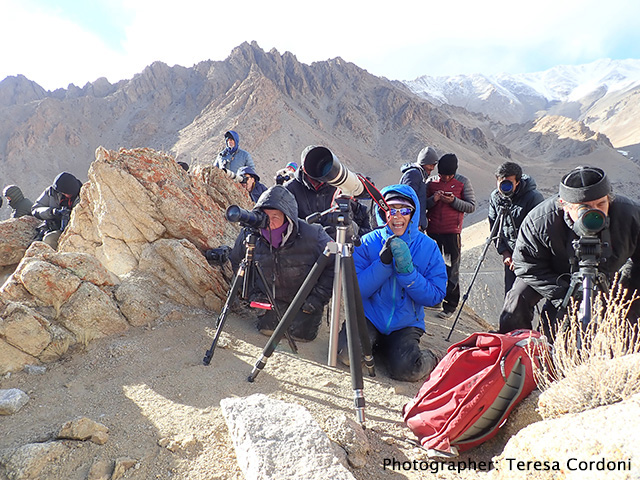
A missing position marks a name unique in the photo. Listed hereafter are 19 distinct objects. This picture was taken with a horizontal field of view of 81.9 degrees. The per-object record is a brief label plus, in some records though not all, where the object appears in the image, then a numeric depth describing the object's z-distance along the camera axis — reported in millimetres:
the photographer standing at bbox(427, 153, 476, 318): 5332
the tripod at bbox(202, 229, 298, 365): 3052
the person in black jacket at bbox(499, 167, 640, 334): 2521
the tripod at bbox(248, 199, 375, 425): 2373
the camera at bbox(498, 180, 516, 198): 4188
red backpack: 2049
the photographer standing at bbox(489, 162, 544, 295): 4203
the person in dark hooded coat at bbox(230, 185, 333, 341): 3684
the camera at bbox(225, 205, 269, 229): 2958
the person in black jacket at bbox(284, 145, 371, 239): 4473
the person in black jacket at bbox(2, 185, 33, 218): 7793
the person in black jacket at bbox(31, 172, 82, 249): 6357
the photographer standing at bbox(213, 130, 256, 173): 7426
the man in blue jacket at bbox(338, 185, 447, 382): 3109
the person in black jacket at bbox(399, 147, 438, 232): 5184
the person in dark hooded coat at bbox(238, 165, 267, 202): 6756
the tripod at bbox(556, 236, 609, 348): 2299
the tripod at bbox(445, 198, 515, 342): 4316
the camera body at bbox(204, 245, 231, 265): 4371
